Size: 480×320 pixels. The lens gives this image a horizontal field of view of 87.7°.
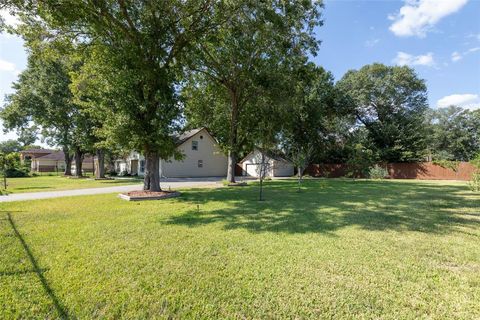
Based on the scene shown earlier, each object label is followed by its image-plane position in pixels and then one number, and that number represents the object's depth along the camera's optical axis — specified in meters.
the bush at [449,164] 24.50
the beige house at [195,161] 27.00
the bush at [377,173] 21.72
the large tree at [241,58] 12.23
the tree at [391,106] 28.28
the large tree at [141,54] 10.56
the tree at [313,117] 24.38
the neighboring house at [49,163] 48.50
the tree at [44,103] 23.77
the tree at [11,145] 70.78
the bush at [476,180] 10.27
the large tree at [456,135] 34.84
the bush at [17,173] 28.59
